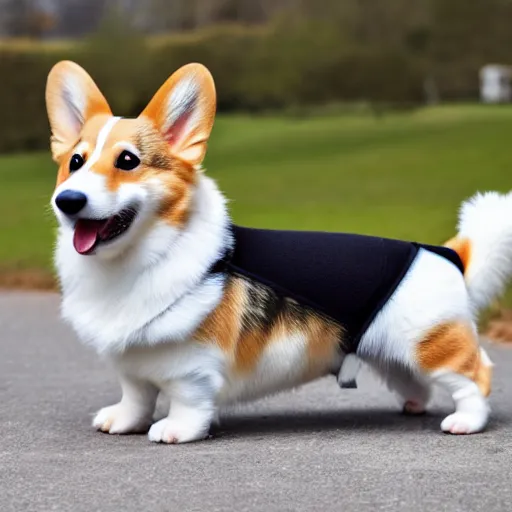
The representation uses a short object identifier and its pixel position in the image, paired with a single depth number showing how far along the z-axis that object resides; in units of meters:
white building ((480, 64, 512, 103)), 16.61
